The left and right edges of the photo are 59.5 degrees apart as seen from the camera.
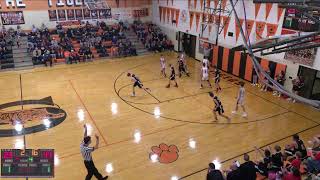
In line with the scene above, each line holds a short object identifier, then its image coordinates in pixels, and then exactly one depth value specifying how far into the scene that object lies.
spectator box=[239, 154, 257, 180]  7.23
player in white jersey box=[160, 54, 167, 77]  18.61
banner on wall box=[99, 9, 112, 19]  26.39
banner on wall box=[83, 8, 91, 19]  25.70
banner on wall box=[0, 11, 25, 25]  22.88
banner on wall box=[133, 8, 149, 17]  27.92
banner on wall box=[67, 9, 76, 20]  25.08
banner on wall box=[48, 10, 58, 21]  24.52
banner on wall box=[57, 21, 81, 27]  24.97
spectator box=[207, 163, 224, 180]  6.77
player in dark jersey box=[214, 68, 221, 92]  16.05
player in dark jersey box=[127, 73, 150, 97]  15.00
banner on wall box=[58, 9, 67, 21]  24.83
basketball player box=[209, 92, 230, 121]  12.08
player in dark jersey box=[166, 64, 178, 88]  16.20
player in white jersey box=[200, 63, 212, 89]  16.33
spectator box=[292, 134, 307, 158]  8.85
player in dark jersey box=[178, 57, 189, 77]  18.28
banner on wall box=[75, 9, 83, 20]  25.38
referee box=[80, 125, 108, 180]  7.71
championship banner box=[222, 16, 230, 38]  18.80
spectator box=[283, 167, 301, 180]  7.14
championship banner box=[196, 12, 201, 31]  21.57
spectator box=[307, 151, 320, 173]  8.04
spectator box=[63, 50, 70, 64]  21.91
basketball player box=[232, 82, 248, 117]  12.51
